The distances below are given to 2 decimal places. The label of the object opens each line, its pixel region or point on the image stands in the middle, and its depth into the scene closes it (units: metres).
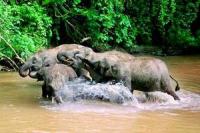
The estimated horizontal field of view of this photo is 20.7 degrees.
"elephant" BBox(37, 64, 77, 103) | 10.05
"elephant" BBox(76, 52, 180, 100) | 10.27
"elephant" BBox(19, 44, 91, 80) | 11.48
